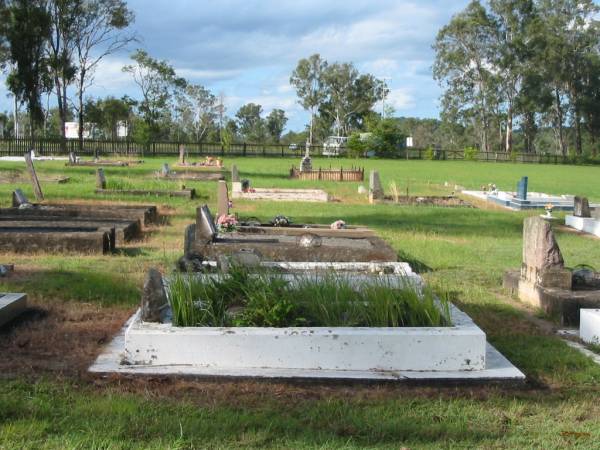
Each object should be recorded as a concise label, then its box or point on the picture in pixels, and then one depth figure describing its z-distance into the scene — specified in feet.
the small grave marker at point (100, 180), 67.82
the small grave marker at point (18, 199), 48.80
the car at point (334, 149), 219.82
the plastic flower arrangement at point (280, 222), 39.86
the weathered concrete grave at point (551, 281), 23.98
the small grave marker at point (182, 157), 119.87
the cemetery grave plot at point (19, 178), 79.28
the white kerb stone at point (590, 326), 21.04
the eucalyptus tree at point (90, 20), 194.49
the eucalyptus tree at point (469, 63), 238.48
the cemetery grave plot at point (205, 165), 104.85
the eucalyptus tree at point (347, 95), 308.81
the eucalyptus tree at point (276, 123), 339.77
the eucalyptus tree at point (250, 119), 341.41
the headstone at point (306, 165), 103.92
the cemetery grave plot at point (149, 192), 65.16
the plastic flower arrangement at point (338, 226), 39.37
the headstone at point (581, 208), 53.88
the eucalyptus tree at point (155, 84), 222.48
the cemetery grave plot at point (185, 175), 89.76
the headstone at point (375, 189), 70.69
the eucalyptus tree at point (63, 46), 189.37
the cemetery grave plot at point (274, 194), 69.10
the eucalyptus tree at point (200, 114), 288.10
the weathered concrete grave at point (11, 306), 20.97
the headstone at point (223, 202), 44.34
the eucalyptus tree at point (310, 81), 314.55
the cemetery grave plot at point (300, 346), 17.03
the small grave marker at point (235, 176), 72.93
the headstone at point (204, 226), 32.60
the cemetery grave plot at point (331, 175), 100.12
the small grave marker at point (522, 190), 70.08
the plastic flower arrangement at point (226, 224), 36.13
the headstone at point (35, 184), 59.21
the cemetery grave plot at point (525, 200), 68.39
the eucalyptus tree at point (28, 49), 180.45
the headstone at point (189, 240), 31.17
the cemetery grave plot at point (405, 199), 68.85
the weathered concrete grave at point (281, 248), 31.71
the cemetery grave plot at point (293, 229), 37.42
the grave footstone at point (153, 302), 18.29
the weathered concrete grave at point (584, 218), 50.98
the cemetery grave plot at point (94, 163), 117.70
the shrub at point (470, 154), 224.33
